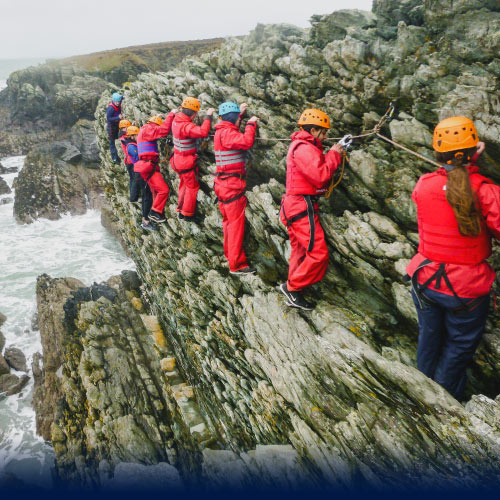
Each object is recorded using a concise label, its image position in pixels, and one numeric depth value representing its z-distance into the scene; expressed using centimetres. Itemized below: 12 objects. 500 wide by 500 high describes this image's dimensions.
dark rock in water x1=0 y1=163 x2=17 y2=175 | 6222
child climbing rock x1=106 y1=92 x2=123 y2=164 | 1950
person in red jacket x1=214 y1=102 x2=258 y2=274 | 847
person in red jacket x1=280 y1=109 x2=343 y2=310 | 653
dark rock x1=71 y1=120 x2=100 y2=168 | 5509
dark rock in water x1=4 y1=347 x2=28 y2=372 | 2567
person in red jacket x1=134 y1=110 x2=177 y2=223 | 1248
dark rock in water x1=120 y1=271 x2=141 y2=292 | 2416
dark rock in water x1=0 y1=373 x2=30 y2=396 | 2338
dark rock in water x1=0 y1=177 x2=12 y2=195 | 5653
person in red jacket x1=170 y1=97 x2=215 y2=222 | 994
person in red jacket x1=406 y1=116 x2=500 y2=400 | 427
